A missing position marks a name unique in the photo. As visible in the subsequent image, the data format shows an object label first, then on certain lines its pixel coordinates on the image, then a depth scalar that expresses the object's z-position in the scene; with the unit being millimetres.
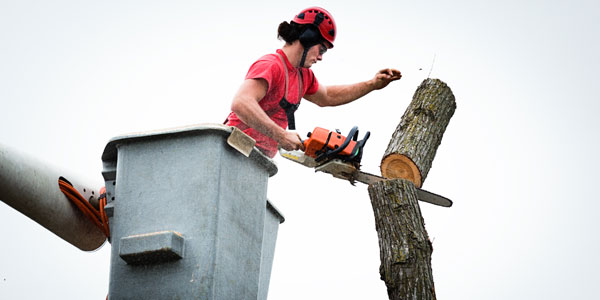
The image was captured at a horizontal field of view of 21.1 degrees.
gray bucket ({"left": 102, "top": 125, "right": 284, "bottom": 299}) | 8095
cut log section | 10808
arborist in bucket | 9953
